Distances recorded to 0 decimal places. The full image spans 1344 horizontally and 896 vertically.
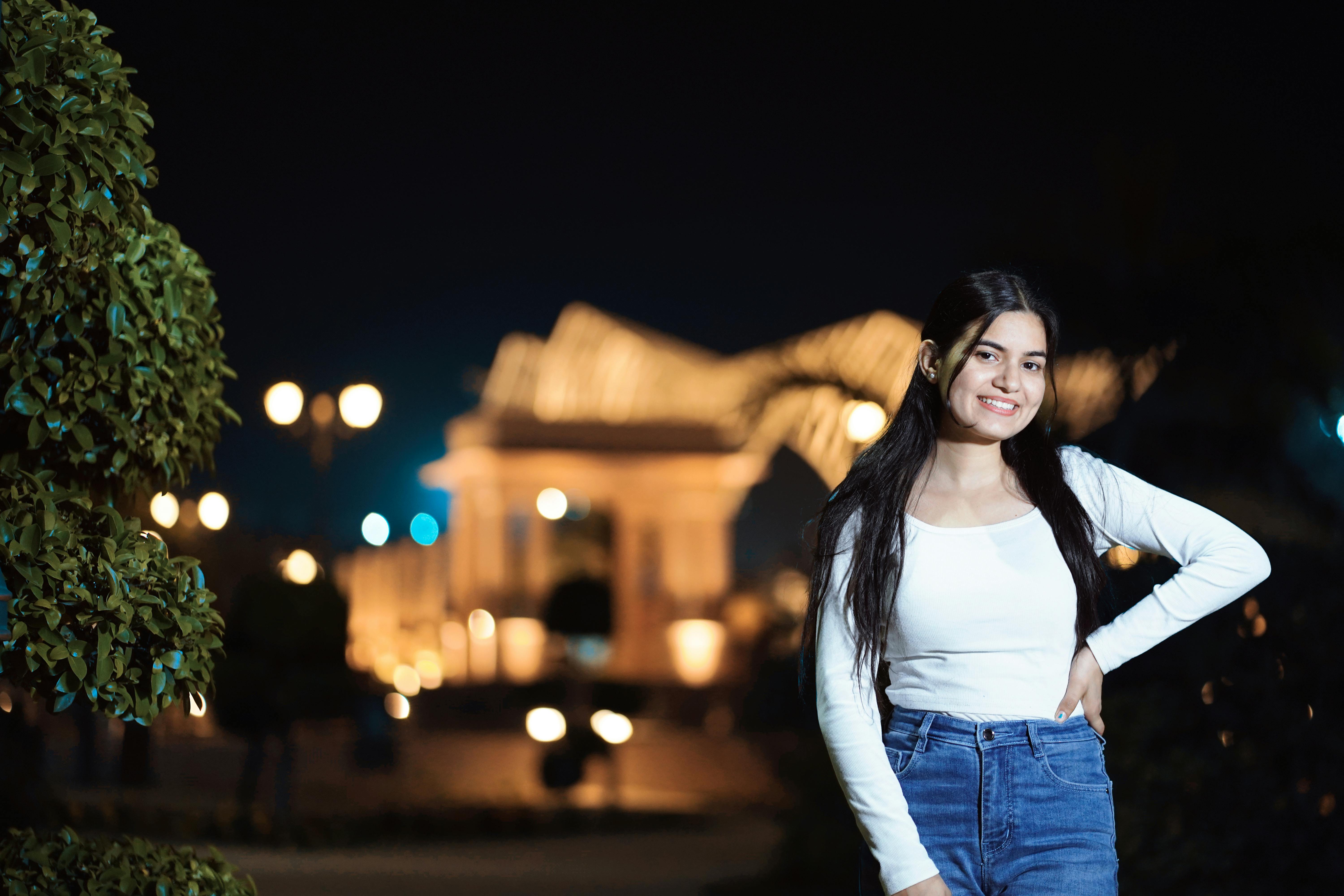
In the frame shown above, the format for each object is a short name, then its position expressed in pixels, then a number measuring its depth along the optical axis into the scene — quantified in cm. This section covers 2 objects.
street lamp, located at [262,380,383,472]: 1267
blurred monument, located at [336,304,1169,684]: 3809
